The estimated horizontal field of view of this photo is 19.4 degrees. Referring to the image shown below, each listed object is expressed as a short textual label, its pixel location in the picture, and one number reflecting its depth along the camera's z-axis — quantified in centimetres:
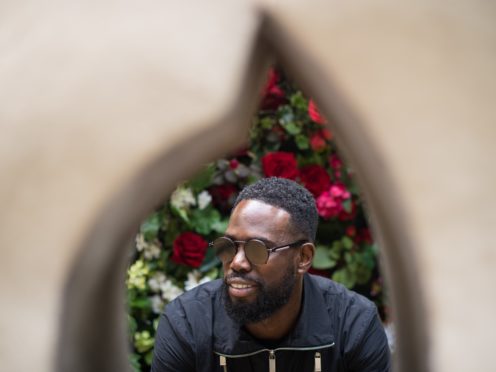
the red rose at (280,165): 333
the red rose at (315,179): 339
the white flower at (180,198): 337
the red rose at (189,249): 337
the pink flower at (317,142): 341
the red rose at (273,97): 339
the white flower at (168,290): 340
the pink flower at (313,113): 327
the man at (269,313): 268
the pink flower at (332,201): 338
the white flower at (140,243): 334
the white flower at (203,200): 339
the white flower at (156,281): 339
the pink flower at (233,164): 341
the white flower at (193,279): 339
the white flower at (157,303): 340
